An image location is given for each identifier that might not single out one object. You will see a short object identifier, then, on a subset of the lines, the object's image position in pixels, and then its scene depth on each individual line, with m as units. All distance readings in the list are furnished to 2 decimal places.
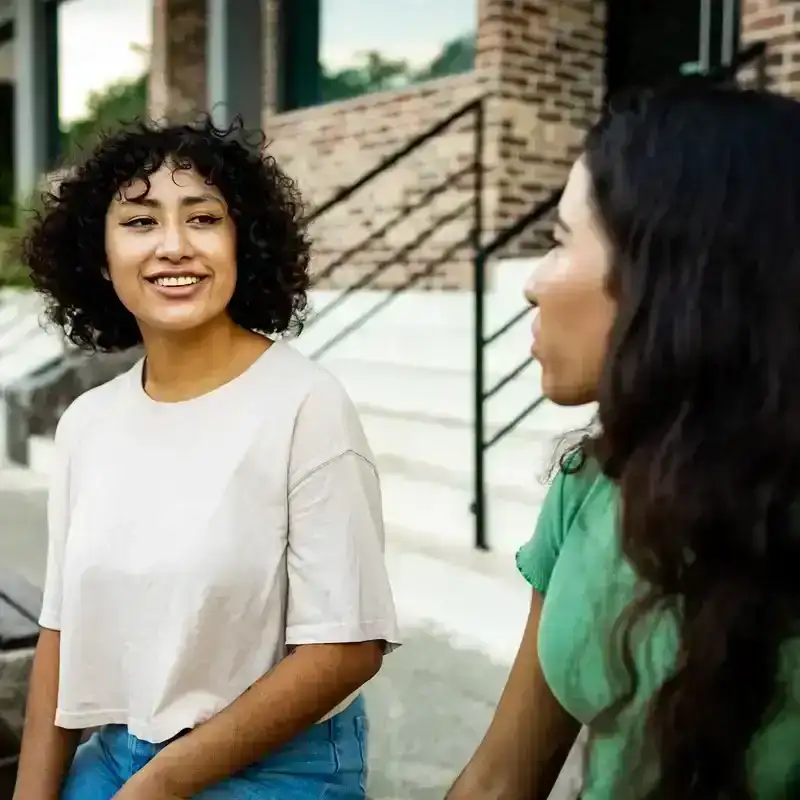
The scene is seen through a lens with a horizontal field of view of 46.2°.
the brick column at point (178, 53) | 6.70
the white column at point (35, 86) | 8.16
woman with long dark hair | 0.67
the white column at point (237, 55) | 5.73
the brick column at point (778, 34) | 3.70
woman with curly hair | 1.03
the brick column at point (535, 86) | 4.80
